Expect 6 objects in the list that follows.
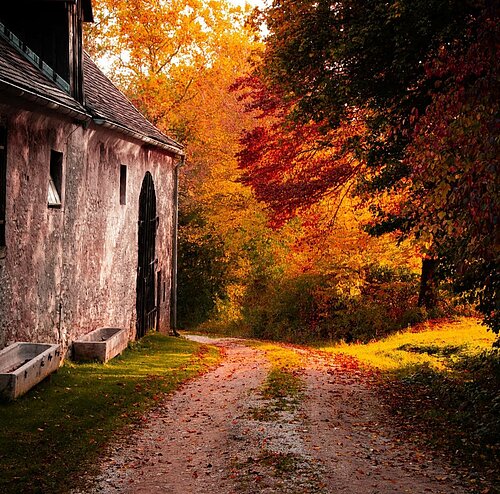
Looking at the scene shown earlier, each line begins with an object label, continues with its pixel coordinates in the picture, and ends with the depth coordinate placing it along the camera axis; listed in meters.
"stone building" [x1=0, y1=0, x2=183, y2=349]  11.39
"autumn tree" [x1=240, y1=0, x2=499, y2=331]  7.40
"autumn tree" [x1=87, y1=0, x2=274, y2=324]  32.22
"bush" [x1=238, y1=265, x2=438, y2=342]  25.59
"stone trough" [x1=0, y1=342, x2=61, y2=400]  9.98
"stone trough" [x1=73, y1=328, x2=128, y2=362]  14.64
